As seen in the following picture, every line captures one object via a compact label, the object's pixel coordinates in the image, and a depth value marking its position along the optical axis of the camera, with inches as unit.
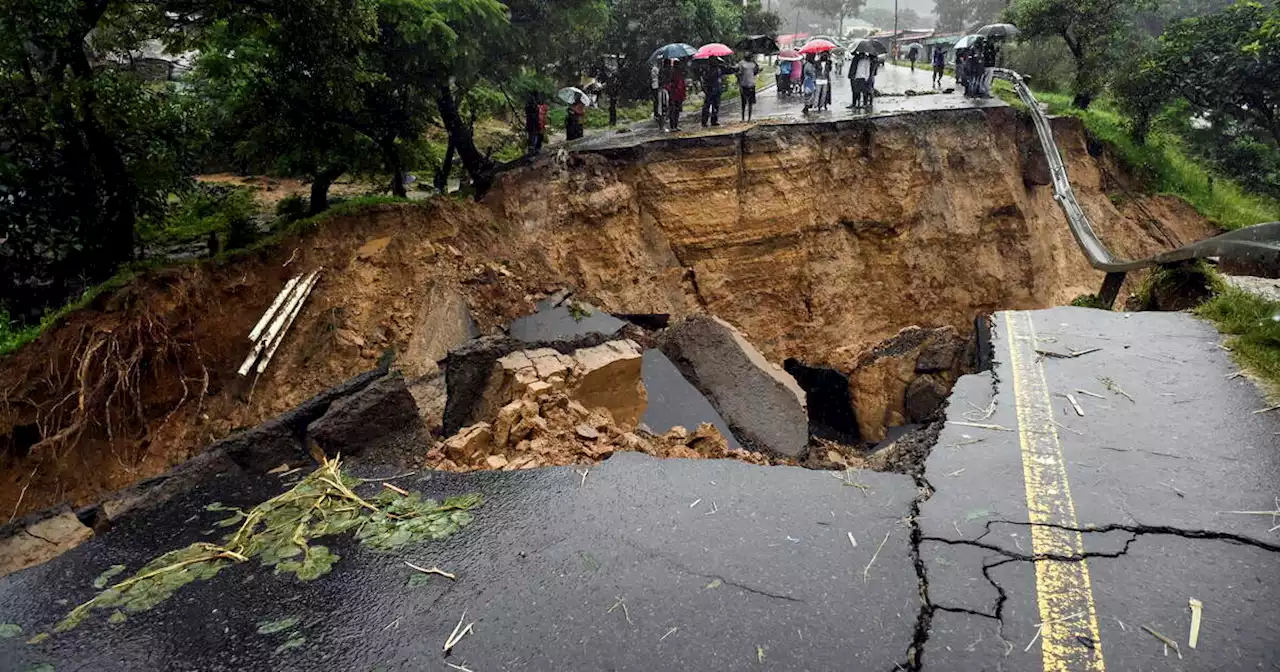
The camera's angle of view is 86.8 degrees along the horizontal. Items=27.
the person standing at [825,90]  674.8
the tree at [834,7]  2615.7
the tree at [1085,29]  770.8
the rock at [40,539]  194.9
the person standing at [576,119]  621.6
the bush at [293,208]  453.2
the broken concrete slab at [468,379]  296.4
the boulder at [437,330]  421.6
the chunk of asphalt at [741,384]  344.5
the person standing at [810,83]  683.6
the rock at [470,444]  229.6
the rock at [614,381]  303.3
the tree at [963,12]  2363.4
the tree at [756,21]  1101.6
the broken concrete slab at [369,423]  238.8
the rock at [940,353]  514.0
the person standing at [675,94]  600.1
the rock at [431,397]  358.9
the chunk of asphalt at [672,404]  323.6
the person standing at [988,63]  698.8
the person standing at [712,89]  607.2
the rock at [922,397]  498.3
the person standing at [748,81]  634.8
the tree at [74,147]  286.8
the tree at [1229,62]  624.7
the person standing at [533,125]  563.3
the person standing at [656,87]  601.0
